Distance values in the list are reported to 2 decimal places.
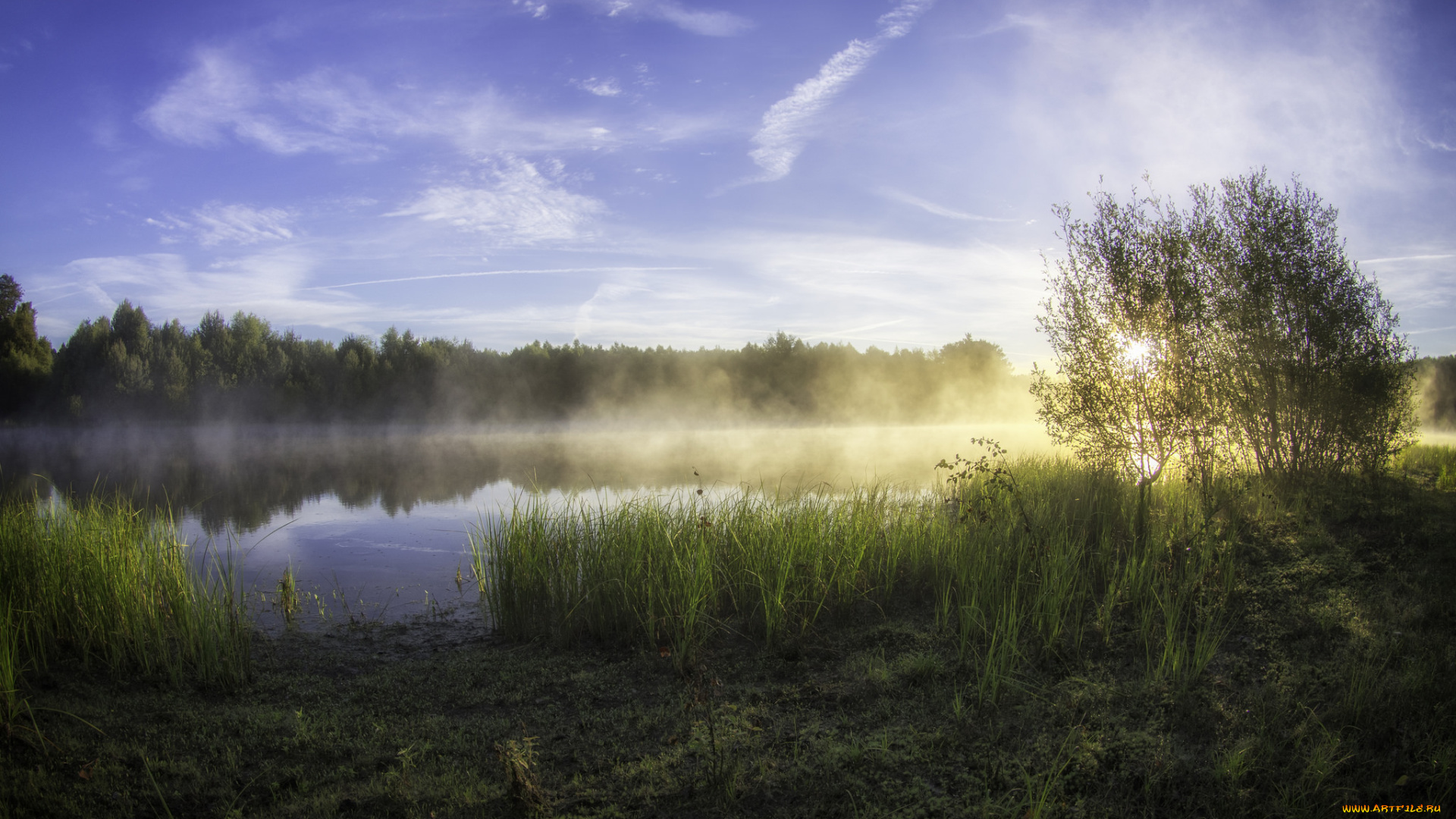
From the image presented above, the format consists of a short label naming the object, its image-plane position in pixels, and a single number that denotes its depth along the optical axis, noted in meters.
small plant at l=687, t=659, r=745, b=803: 2.78
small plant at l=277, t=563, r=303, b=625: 5.81
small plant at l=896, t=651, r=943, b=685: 3.83
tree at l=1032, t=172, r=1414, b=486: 8.36
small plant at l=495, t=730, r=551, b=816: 2.67
